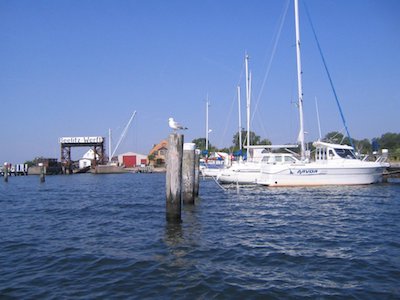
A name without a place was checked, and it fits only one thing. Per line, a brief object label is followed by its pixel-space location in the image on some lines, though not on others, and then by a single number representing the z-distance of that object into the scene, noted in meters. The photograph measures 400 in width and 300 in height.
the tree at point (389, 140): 108.03
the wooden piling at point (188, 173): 18.58
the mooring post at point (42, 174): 50.38
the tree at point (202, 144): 106.82
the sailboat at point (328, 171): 30.94
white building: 97.12
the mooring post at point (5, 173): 55.73
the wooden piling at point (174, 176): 14.16
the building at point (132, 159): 110.75
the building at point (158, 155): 104.14
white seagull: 15.23
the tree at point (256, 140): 92.32
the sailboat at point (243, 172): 33.84
